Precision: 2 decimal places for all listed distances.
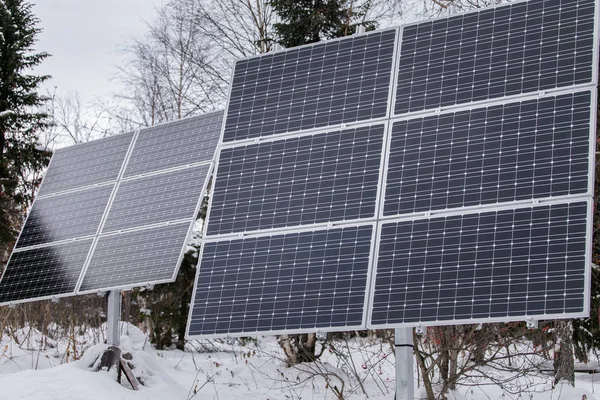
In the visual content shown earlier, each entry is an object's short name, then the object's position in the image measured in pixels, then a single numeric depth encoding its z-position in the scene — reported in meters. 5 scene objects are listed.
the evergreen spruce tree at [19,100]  26.12
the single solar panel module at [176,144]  12.77
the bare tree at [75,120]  30.33
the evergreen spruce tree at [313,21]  18.31
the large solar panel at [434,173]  7.95
